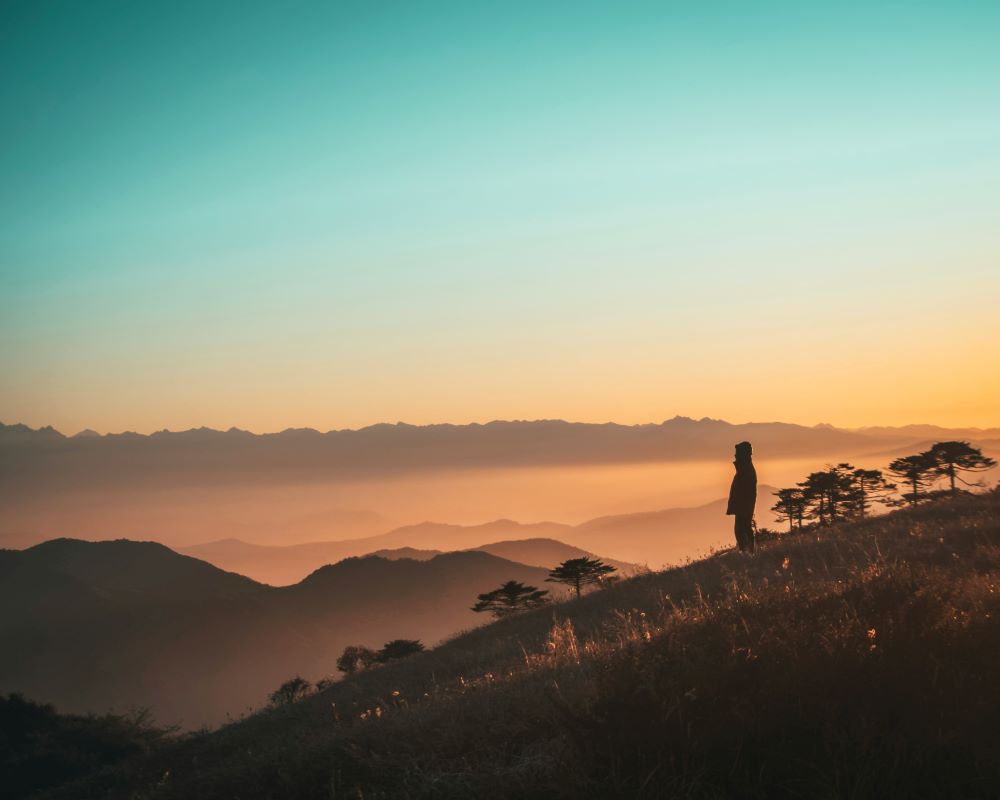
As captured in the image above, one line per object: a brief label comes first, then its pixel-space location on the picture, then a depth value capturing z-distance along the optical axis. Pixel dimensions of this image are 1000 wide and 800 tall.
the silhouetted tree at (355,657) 41.35
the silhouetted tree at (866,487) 36.09
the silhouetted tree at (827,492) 35.62
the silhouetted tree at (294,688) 24.63
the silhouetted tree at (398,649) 39.25
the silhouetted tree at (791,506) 36.59
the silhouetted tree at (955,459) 30.34
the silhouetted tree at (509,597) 34.34
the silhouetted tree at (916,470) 31.69
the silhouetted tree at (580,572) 32.72
